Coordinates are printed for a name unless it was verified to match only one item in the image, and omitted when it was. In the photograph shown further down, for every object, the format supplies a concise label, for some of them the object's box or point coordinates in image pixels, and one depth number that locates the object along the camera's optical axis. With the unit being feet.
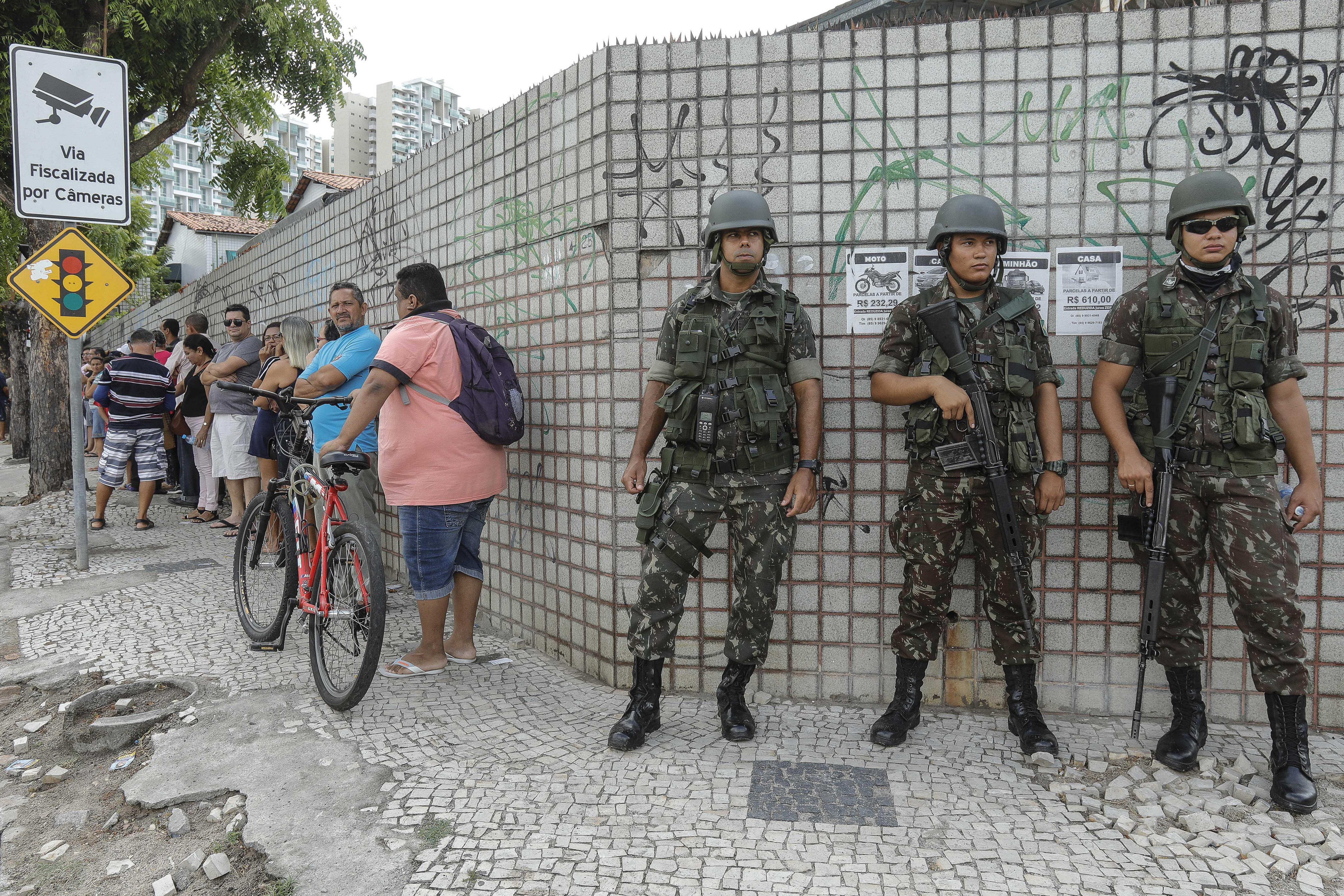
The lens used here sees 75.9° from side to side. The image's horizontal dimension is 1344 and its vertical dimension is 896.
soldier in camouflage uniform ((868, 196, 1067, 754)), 10.25
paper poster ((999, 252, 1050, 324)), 11.51
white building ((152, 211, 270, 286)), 124.47
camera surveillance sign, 19.26
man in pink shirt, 12.69
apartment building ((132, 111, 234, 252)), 267.80
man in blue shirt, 15.25
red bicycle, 11.70
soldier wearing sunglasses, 9.43
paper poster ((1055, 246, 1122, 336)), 11.41
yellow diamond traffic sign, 20.57
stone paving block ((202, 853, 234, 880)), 8.26
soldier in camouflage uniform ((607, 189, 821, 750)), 10.54
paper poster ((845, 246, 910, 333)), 11.76
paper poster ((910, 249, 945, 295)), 11.69
